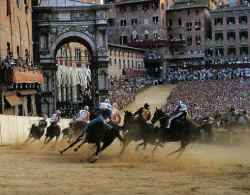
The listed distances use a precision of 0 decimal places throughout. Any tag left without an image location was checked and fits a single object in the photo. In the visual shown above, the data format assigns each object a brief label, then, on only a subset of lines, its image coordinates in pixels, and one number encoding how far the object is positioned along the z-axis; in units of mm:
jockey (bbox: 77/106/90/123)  23211
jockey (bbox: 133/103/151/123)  20469
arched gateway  46031
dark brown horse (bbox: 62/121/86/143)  23391
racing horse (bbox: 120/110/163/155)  19719
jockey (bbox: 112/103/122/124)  22822
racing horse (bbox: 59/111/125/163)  17641
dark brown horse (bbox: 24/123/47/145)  25188
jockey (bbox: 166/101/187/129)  18797
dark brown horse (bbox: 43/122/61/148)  24781
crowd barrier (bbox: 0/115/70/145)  25156
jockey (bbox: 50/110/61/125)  24859
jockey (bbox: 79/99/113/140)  17703
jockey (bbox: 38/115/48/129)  25719
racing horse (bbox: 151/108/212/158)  18516
